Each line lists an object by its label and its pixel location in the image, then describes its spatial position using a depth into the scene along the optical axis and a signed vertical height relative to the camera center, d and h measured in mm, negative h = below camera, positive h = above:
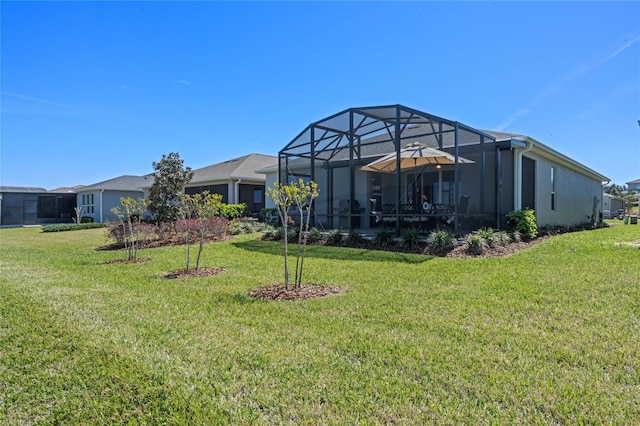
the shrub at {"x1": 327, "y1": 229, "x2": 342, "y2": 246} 11208 -817
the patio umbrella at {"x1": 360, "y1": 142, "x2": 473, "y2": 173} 10438 +1561
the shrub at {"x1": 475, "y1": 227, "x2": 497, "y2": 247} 9094 -629
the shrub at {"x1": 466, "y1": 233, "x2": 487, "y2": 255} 8634 -769
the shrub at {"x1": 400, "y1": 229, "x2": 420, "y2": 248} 9597 -715
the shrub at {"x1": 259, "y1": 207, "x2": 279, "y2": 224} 17266 -217
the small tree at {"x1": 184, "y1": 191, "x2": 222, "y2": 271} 7867 +113
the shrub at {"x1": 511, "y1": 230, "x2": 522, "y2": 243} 10250 -678
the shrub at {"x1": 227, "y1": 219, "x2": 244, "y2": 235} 14781 -711
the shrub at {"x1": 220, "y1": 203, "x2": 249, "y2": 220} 18531 -29
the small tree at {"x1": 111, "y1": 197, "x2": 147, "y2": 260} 9562 +15
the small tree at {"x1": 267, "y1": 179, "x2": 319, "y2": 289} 5613 +255
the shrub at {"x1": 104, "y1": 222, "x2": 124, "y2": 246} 12102 -735
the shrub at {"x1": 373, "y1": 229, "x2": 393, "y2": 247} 10148 -737
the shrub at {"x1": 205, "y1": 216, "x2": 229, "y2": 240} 13570 -652
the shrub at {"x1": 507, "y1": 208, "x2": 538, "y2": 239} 10828 -304
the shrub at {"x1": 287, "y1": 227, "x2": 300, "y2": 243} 11586 -771
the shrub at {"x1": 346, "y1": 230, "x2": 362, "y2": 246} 10771 -807
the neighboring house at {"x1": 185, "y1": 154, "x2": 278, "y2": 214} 21438 +1694
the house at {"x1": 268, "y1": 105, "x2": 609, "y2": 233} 11047 +1424
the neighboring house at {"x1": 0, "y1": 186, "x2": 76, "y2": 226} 28797 +252
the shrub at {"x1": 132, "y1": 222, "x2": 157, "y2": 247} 11820 -768
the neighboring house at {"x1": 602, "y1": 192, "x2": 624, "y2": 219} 35841 +947
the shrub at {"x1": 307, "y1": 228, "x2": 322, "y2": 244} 11668 -789
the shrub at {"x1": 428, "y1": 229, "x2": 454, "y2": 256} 8908 -748
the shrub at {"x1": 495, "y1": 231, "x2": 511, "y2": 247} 9398 -669
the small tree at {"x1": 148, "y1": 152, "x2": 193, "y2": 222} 15219 +862
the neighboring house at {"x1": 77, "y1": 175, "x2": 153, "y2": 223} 28094 +1170
